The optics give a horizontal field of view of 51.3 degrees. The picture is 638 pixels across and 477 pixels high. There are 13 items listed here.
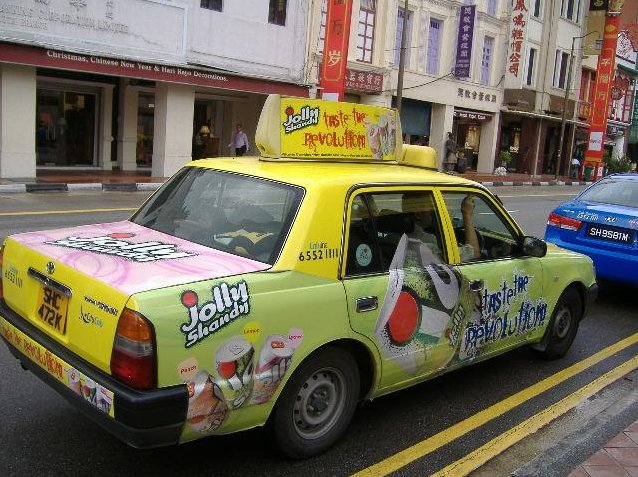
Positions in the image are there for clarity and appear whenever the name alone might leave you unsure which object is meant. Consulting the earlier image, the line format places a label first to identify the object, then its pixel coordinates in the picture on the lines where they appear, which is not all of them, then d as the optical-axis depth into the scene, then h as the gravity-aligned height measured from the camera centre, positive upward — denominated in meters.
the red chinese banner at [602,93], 34.25 +3.16
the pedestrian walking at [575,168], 37.41 -0.86
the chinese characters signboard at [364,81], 24.56 +2.03
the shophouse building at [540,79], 32.53 +3.77
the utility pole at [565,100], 34.86 +2.70
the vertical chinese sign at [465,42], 28.28 +4.29
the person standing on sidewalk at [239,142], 21.36 -0.49
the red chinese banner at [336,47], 20.62 +2.69
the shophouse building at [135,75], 16.42 +1.22
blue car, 7.05 -0.80
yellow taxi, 2.87 -0.80
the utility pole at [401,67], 23.47 +2.54
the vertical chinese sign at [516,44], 32.03 +4.98
